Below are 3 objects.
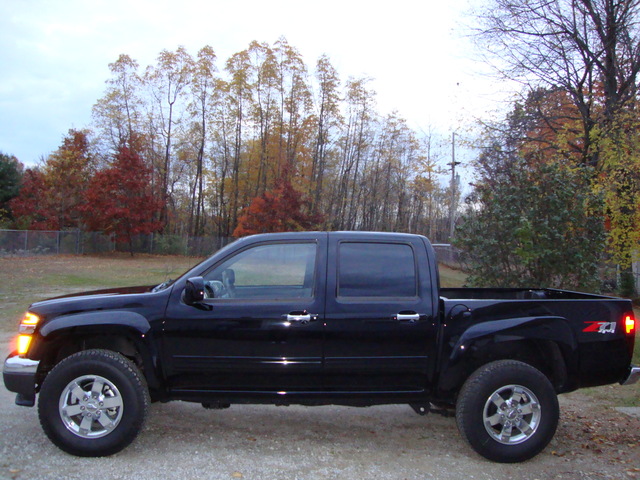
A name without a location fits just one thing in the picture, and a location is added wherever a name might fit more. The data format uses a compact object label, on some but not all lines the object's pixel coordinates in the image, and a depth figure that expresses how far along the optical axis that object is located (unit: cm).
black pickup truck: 432
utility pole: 4411
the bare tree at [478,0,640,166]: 1468
